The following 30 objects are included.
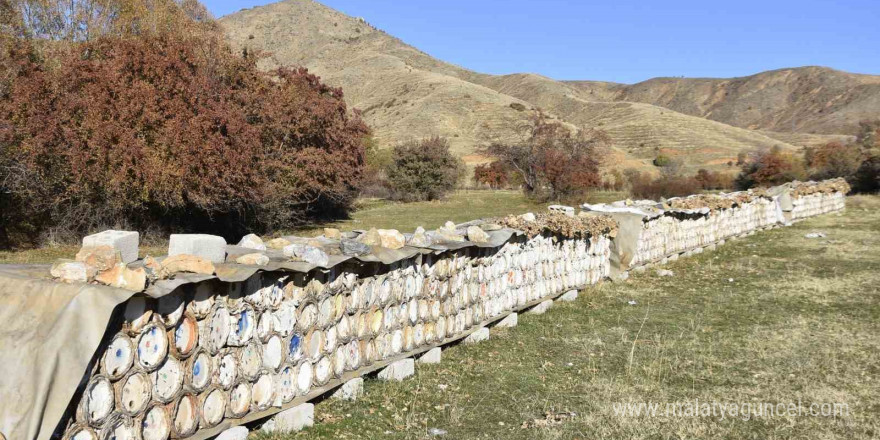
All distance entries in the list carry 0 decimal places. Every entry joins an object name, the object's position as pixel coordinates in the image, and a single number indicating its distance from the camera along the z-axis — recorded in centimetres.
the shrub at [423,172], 3234
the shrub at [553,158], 3066
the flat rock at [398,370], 536
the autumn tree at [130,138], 1206
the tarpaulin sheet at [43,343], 274
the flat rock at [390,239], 560
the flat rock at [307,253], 443
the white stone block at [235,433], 369
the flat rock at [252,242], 478
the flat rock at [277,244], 509
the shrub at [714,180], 3522
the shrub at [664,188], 2978
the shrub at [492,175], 4271
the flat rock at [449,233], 650
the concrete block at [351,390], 481
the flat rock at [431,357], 595
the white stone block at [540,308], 839
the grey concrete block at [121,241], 367
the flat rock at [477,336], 681
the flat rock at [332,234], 567
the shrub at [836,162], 3197
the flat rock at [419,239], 592
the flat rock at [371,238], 546
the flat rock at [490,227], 750
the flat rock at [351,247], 491
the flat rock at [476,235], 685
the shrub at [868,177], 2949
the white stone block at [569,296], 926
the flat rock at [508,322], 756
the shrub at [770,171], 3272
